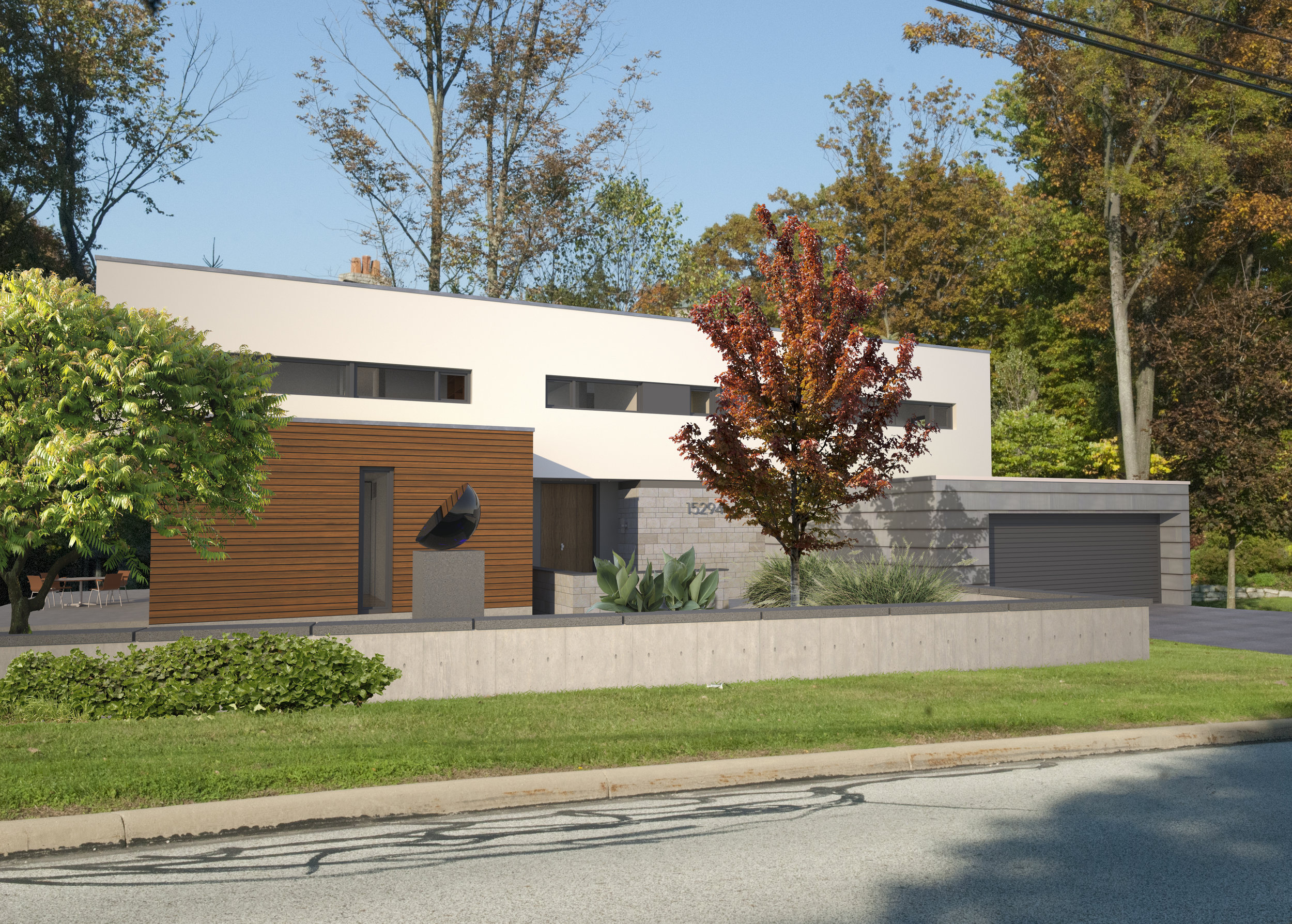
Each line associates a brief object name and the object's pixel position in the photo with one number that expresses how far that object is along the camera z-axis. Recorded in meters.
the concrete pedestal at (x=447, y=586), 12.95
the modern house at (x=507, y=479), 19.67
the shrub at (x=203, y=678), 9.13
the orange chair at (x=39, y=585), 24.58
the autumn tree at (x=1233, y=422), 27.55
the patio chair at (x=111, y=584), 24.22
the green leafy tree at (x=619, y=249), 45.75
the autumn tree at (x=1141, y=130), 32.16
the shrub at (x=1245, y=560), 35.22
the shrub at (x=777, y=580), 17.25
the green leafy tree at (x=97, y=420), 10.30
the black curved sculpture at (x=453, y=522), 13.38
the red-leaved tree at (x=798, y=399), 14.23
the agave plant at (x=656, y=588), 13.60
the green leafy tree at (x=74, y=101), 34.88
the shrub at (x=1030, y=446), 36.19
